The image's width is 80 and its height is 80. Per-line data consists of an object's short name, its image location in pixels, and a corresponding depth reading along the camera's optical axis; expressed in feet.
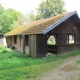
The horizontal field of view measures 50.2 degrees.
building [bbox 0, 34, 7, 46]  54.42
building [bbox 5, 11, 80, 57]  26.86
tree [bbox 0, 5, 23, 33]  65.07
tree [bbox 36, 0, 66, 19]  92.56
